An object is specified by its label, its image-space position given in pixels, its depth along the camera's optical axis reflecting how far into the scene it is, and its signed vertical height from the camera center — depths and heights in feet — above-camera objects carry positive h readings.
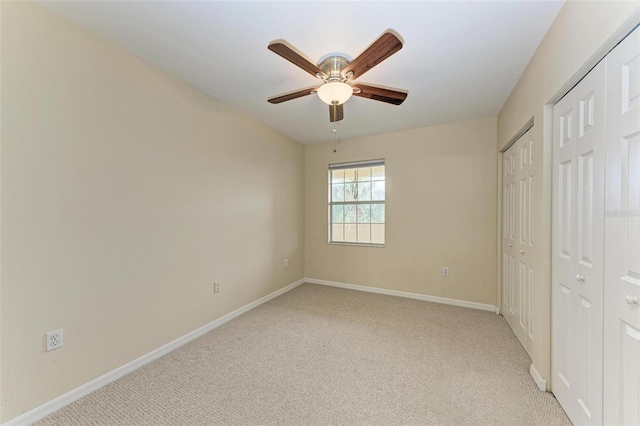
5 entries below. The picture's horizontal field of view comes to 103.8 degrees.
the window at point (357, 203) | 13.11 +0.50
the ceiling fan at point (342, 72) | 4.73 +3.15
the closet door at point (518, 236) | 7.07 -0.76
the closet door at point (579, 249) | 4.19 -0.69
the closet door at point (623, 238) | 3.44 -0.37
